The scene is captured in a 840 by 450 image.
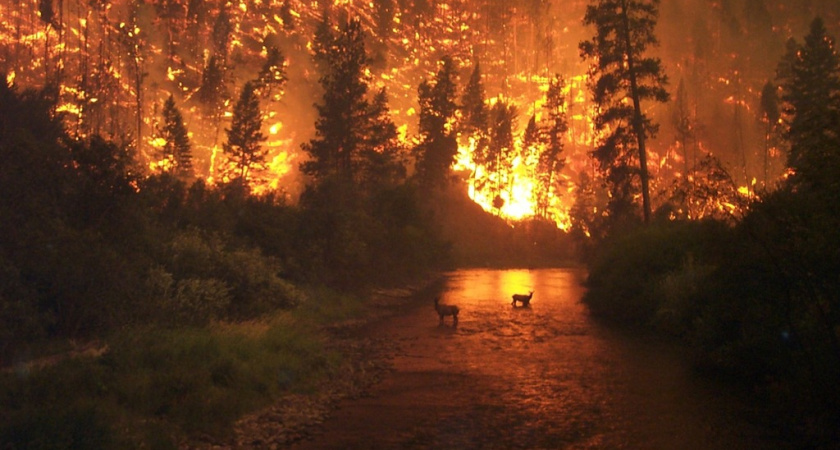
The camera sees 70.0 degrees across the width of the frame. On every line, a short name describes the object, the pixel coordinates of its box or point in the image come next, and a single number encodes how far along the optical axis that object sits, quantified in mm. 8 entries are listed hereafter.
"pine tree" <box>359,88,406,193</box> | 54469
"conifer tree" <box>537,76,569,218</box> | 89688
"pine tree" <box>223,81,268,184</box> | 64250
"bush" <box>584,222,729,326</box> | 22234
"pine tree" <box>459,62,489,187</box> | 88125
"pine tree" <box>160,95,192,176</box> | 62656
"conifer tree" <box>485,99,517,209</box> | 87688
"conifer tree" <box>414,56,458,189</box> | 74938
